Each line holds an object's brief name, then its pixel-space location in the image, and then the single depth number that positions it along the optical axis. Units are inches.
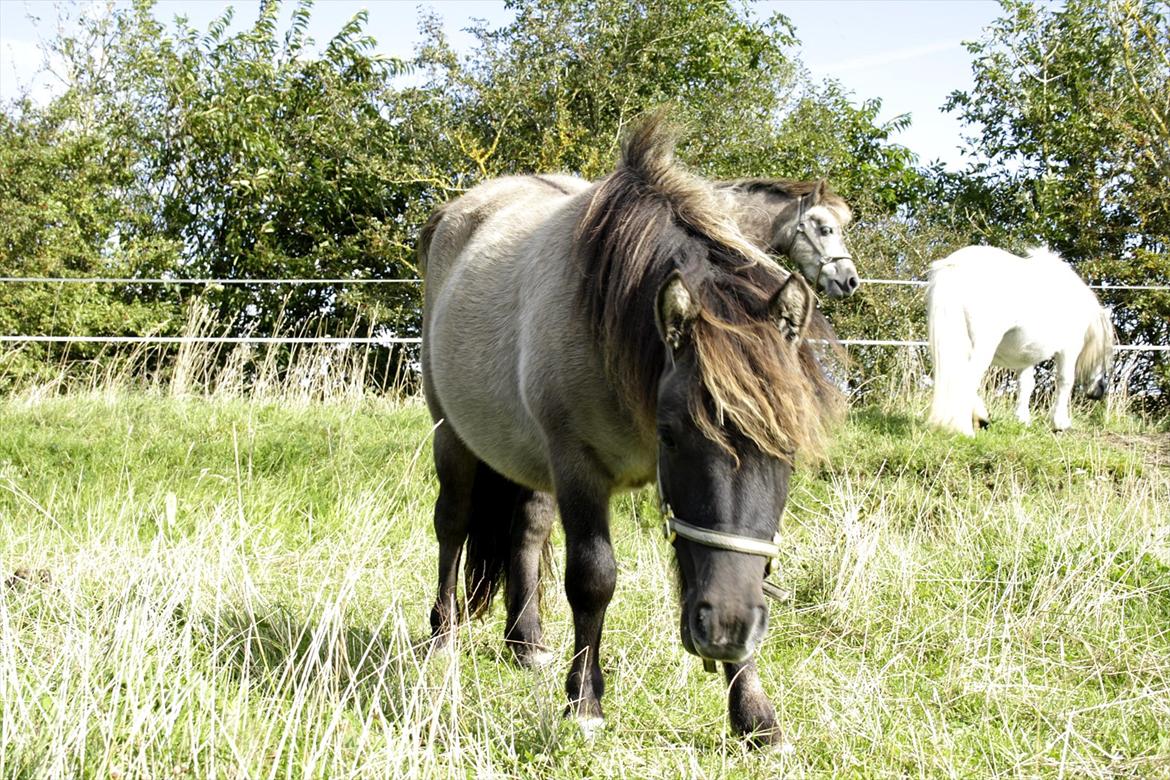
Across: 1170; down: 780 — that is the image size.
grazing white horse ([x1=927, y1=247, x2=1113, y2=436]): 318.0
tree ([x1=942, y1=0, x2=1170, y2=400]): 464.4
